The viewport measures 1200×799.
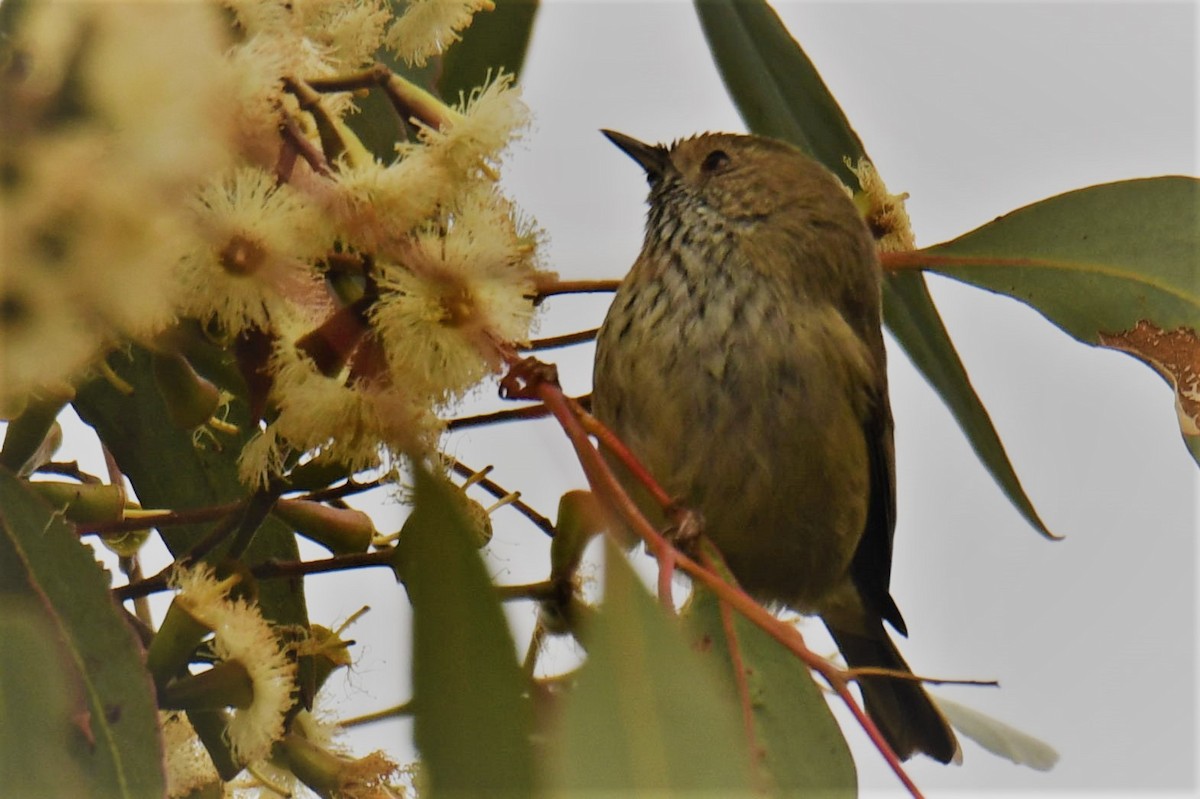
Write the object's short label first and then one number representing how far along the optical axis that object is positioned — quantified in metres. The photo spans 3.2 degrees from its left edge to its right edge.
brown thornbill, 2.42
